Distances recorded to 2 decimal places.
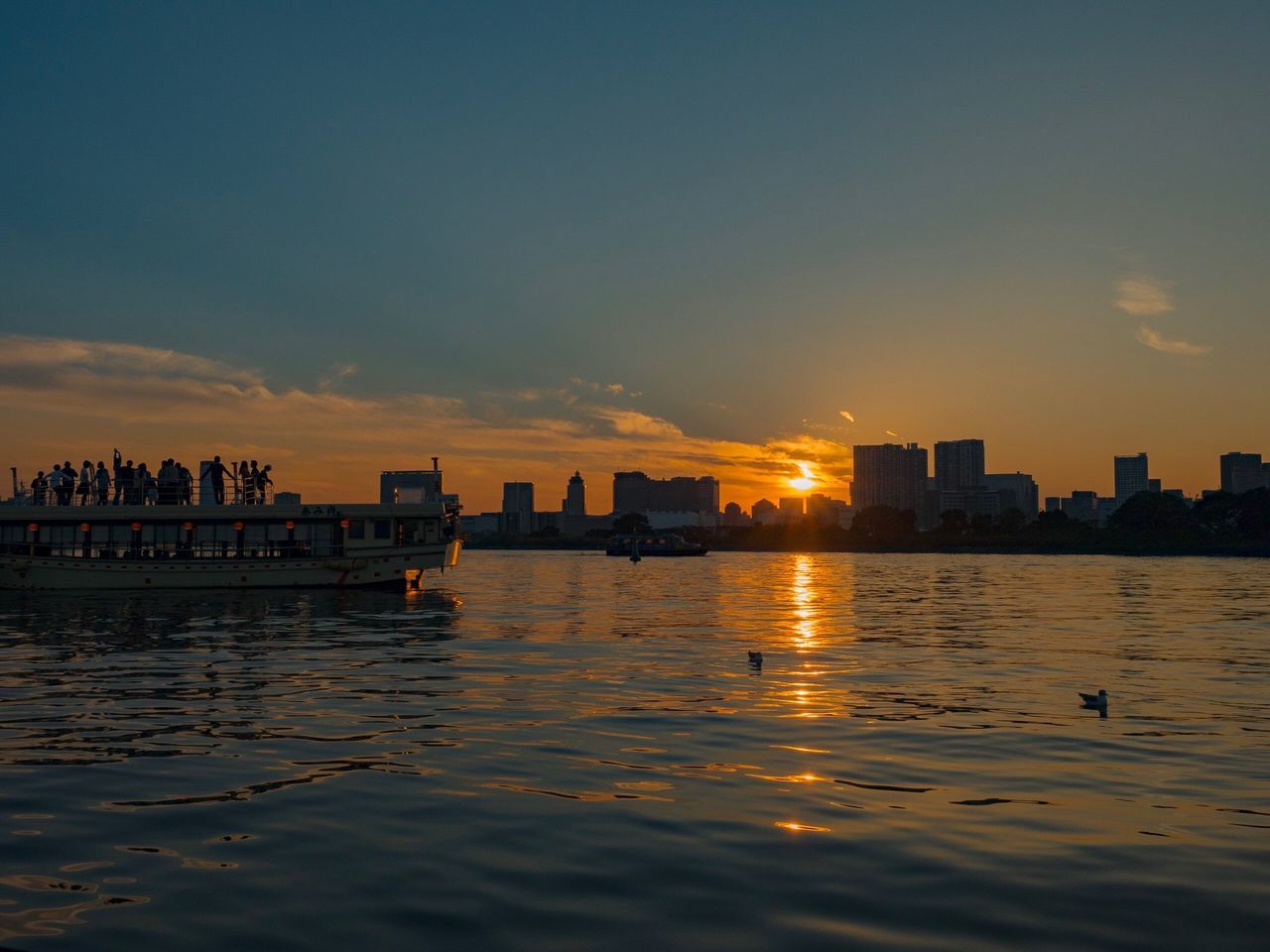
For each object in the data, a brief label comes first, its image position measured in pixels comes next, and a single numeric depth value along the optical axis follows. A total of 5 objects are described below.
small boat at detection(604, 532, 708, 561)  185.50
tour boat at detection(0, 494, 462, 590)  60.41
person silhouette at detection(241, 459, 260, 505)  62.62
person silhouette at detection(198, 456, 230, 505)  62.28
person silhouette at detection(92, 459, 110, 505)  61.59
